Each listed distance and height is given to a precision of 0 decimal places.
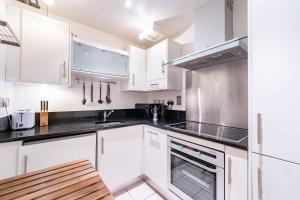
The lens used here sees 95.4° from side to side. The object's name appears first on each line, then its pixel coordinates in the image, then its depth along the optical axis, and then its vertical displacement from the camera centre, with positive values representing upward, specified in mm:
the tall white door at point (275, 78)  745 +135
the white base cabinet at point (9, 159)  1021 -445
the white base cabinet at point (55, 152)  1100 -463
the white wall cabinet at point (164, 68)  1942 +484
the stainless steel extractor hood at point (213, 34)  1356 +738
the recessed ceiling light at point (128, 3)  1506 +1100
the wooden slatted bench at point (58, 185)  554 -384
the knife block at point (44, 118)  1560 -201
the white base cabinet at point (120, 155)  1521 -658
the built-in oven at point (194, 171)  1045 -629
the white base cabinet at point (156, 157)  1526 -680
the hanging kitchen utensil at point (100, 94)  2174 +99
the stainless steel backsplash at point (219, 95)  1481 +77
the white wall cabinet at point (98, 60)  1655 +543
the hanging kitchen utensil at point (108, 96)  2236 +77
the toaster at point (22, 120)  1283 -183
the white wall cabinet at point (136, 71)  2137 +478
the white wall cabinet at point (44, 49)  1310 +528
